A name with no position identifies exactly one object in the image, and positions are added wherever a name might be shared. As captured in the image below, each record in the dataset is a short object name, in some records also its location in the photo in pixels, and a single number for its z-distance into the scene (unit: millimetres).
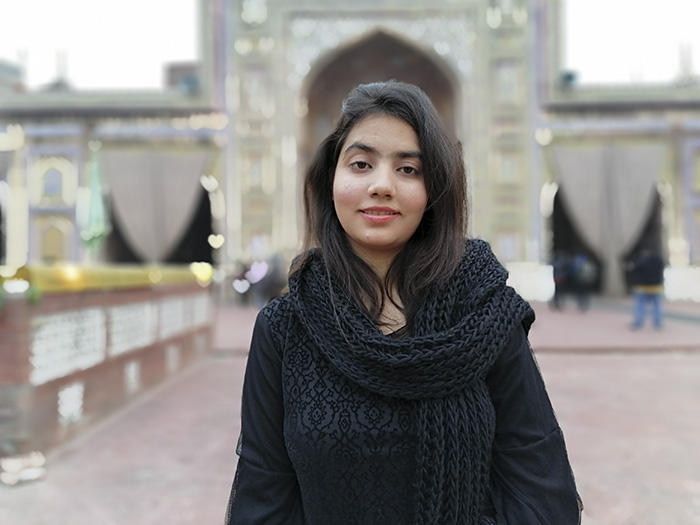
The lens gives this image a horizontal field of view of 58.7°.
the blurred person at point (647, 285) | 9148
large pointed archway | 15545
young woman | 913
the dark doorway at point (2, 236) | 19609
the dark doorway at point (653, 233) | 15875
